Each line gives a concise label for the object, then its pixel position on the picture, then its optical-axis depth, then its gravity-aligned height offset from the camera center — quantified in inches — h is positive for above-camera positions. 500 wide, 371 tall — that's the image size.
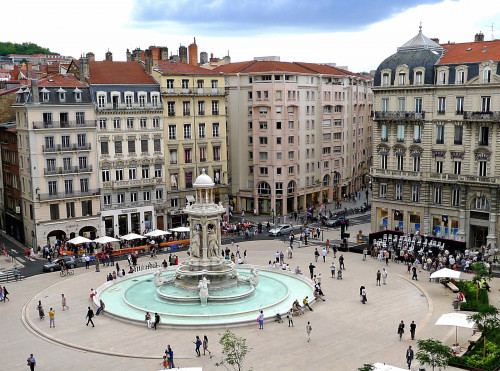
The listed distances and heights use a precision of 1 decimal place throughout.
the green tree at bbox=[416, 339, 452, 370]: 1277.1 -549.4
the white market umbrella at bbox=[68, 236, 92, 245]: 2755.9 -611.9
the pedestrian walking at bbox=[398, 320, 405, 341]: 1616.6 -617.6
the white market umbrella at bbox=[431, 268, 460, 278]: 2074.3 -607.8
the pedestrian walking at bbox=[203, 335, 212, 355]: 1542.8 -616.8
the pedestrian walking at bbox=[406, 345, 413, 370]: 1421.0 -608.7
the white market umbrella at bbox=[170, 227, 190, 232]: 3013.0 -620.3
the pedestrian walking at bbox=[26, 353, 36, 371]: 1446.9 -615.6
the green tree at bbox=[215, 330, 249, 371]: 1294.3 -543.5
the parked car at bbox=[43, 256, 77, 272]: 2522.1 -662.7
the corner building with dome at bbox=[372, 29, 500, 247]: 2689.5 -181.8
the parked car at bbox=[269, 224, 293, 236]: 3211.1 -682.2
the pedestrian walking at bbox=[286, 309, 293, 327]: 1742.1 -629.6
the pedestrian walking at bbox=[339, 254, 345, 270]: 2384.4 -631.1
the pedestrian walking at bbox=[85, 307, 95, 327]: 1759.4 -611.2
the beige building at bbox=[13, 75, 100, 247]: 2883.9 -244.3
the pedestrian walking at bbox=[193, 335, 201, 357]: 1523.1 -613.2
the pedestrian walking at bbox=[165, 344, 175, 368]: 1451.8 -612.8
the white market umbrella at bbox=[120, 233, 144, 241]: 2878.0 -624.6
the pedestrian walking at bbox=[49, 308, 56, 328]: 1756.8 -622.3
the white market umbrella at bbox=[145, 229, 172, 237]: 2940.5 -623.3
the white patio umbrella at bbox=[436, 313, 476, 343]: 1540.4 -581.6
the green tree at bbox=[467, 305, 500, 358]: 1472.7 -554.1
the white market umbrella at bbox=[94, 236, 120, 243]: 2759.6 -611.0
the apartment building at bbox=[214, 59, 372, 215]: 3727.9 -181.7
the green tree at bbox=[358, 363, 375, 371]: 1174.5 -530.4
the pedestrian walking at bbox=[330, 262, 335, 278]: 2291.8 -636.4
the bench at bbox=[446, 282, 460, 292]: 2076.8 -653.9
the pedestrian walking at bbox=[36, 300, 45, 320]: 1845.5 -628.0
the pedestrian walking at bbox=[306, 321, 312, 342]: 1611.7 -615.1
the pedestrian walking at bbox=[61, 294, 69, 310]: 1937.1 -628.5
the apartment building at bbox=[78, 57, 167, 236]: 3097.9 -192.7
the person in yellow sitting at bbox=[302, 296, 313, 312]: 1875.0 -627.4
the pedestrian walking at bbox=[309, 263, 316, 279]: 2279.0 -633.8
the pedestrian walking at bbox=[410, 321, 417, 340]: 1617.9 -619.7
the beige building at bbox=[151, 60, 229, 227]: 3346.5 -122.2
